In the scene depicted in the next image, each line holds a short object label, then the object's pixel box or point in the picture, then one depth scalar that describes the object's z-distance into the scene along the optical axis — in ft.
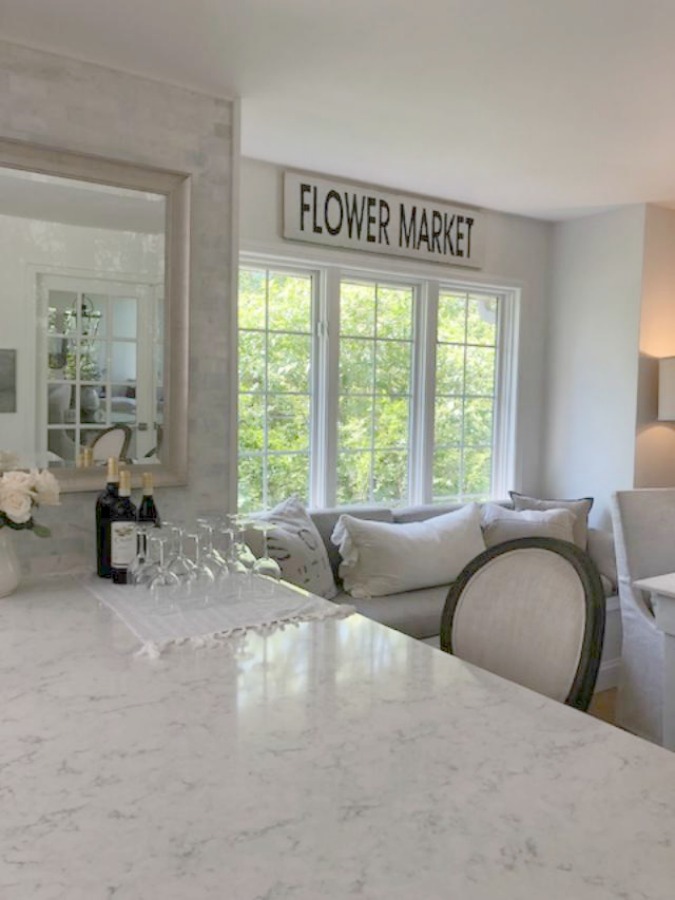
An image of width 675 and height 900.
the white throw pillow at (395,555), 10.44
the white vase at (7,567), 6.19
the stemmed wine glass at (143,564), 6.24
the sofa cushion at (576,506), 12.67
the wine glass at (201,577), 6.18
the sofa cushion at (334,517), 10.85
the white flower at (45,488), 6.28
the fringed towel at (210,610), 5.21
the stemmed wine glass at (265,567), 6.61
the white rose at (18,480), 6.10
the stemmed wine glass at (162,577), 6.04
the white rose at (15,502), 6.04
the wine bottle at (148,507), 7.07
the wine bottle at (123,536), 6.59
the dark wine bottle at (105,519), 6.88
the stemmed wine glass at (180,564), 6.08
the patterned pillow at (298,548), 9.66
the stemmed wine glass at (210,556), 6.32
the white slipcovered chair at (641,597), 9.00
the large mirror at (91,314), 6.97
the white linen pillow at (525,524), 12.19
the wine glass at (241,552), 6.52
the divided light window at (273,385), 11.37
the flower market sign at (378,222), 11.10
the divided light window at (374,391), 12.41
